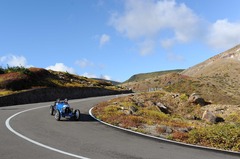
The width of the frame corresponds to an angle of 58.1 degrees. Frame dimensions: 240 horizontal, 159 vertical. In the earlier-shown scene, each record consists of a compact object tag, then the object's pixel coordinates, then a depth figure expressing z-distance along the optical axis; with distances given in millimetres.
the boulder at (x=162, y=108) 26475
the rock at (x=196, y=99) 31821
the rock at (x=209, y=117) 24156
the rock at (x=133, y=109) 19728
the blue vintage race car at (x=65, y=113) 13455
